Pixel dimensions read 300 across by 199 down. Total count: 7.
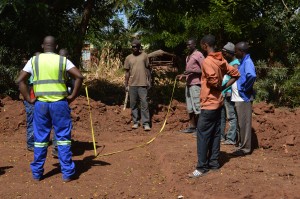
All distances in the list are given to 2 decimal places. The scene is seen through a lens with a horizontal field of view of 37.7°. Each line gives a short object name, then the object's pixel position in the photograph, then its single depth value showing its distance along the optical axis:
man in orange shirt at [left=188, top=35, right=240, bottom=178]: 5.81
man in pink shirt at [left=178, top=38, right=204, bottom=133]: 8.19
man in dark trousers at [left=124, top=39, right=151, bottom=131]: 9.12
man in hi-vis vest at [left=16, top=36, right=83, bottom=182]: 5.62
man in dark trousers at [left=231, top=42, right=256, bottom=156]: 6.73
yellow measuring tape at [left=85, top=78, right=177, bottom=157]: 7.55
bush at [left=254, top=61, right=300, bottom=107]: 12.15
